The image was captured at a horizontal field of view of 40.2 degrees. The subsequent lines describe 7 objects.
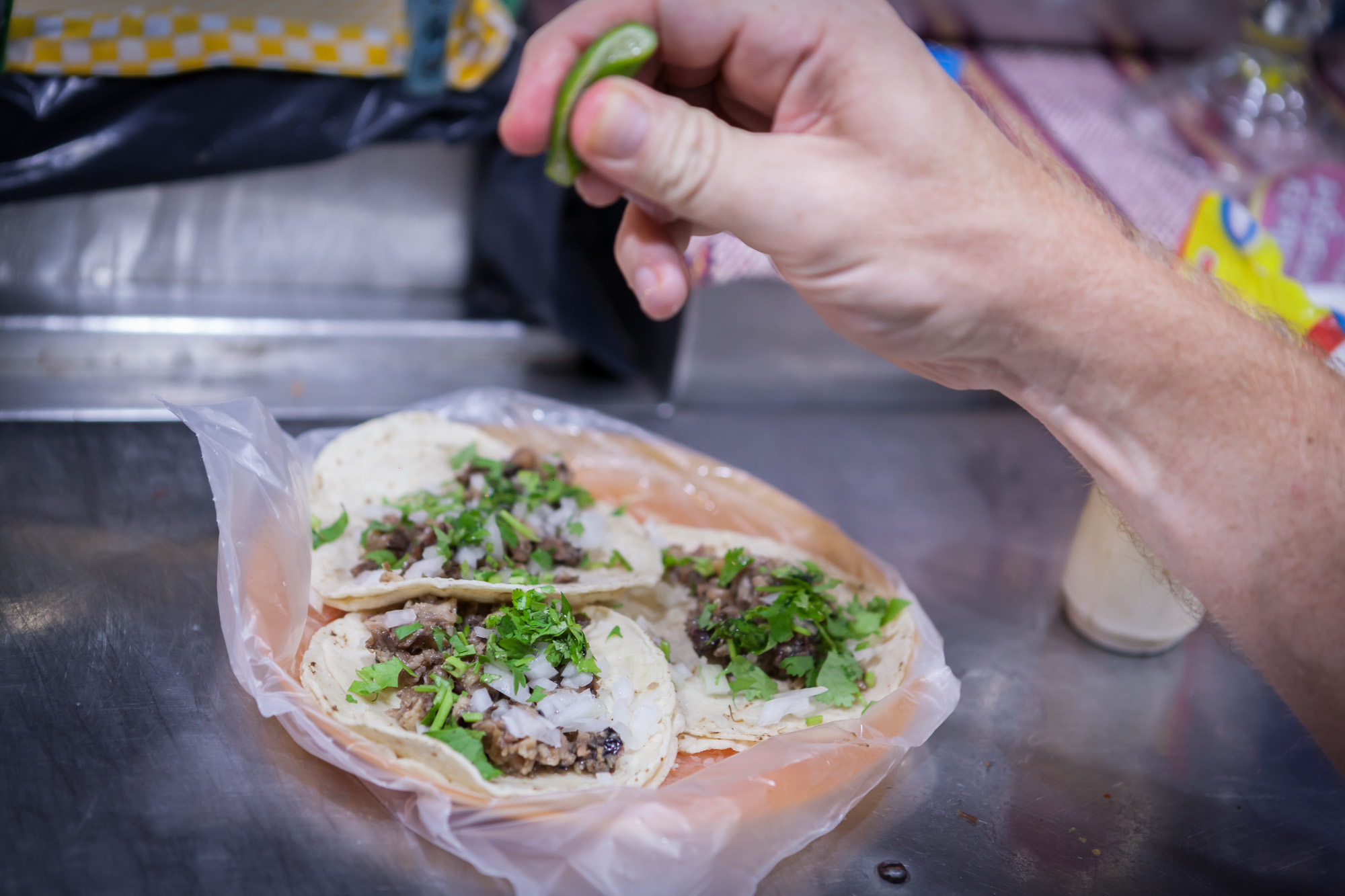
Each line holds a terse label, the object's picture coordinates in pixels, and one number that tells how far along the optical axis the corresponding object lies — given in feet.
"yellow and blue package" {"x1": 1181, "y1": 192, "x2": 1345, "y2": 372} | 2.10
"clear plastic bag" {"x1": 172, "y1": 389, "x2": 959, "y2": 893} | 1.66
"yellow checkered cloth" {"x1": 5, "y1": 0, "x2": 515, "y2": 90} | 2.12
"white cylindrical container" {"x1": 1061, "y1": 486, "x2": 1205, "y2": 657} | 2.01
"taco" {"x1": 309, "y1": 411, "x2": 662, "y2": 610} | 1.90
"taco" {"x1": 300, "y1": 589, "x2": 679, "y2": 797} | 1.73
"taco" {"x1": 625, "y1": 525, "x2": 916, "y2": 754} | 1.85
